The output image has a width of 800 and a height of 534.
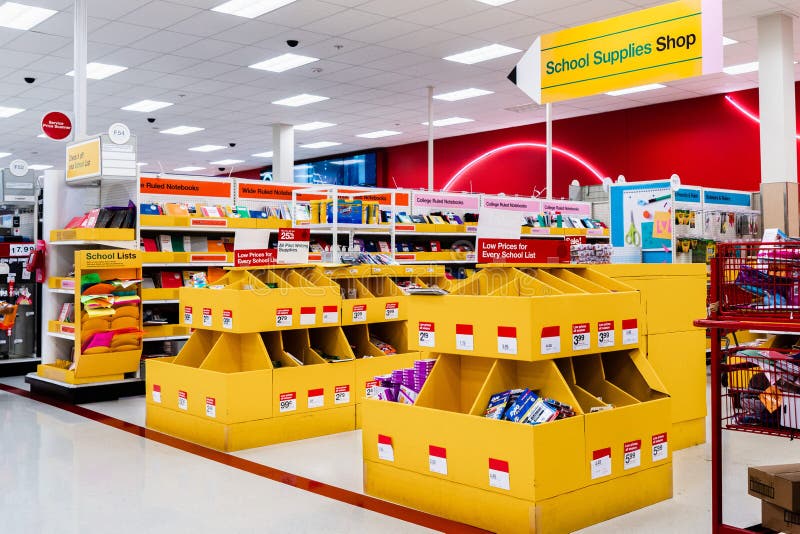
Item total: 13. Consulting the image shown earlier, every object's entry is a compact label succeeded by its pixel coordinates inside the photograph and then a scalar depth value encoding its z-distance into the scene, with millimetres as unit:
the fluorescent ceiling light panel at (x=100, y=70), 11188
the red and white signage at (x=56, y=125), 9759
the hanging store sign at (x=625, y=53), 4664
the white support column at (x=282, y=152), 15820
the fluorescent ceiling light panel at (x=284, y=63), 10984
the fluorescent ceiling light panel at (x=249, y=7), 8641
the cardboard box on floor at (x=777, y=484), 2668
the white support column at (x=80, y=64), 7555
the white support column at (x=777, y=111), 9031
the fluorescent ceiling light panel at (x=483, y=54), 10500
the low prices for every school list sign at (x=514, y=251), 3902
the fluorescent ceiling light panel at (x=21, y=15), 8680
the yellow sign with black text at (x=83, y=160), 6977
